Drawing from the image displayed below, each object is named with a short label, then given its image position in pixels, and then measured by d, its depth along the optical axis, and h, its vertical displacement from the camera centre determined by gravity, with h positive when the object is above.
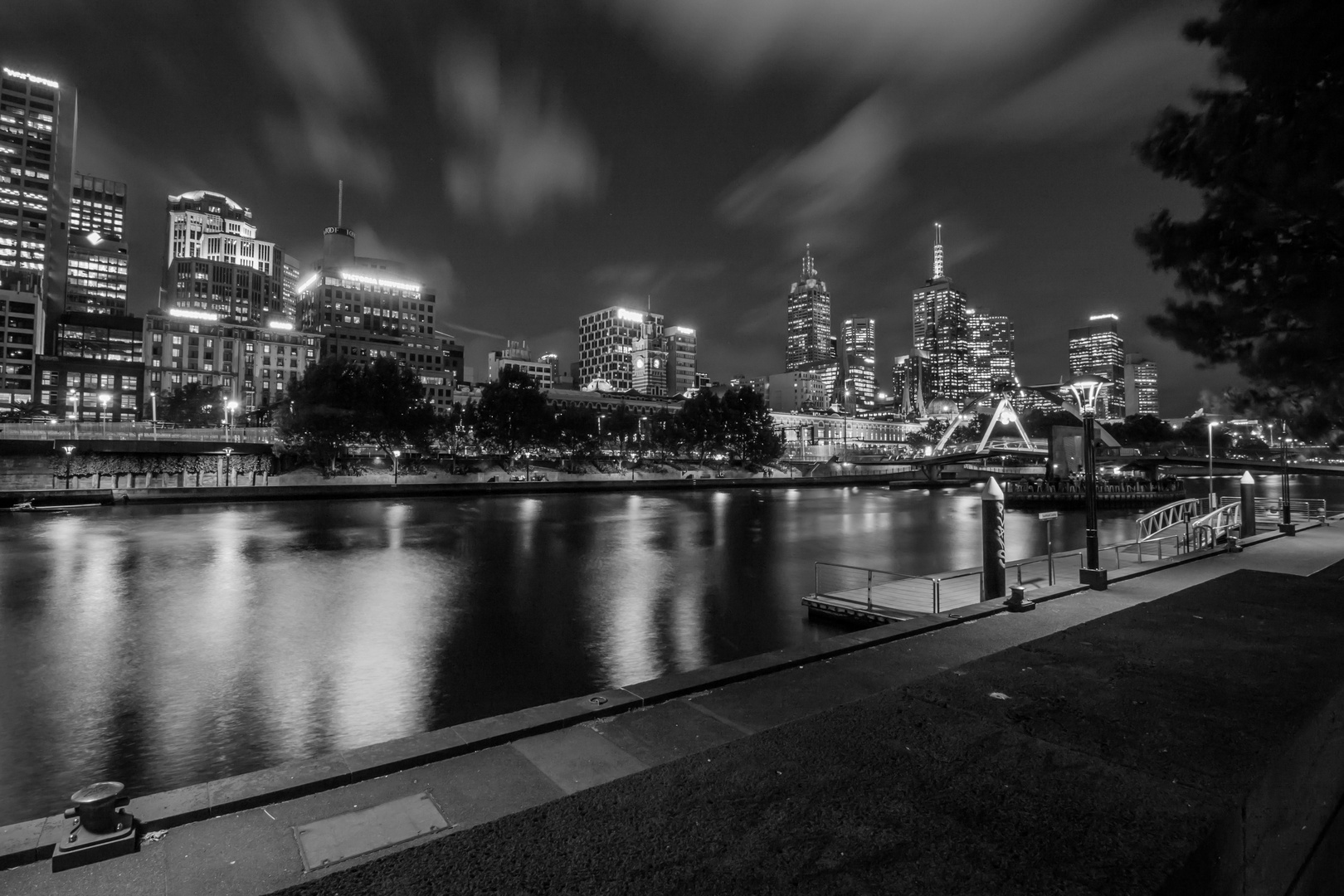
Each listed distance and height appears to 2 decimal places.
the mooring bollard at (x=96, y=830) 4.68 -2.59
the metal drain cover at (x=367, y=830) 4.89 -2.75
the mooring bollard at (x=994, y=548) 14.48 -1.65
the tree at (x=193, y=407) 123.25 +11.63
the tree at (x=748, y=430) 121.50 +7.23
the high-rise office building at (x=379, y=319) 167.38 +40.57
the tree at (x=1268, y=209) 8.64 +3.70
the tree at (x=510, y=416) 95.25 +7.44
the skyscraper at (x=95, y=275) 188.00 +54.47
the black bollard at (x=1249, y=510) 24.56 -1.46
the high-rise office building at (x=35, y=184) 162.62 +70.77
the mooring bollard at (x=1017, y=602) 12.68 -2.47
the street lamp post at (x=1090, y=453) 15.15 +0.42
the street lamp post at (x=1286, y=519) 25.16 -1.91
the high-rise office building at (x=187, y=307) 182.25 +46.86
